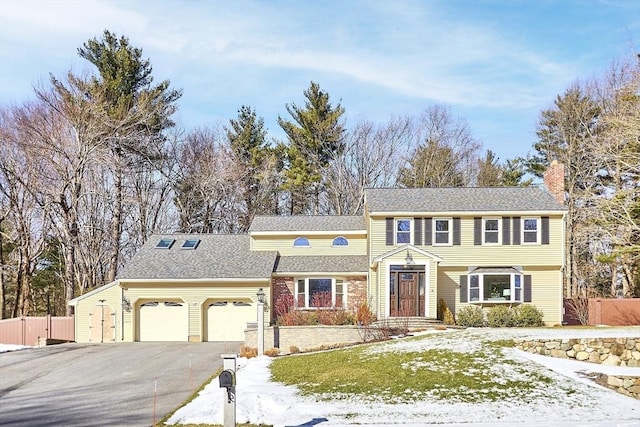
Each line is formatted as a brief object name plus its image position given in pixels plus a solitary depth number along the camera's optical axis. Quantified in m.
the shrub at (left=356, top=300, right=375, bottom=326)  25.96
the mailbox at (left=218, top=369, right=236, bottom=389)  11.79
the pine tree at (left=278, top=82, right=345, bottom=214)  47.59
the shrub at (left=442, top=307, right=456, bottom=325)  28.09
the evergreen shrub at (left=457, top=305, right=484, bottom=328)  28.16
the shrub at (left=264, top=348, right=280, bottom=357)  22.94
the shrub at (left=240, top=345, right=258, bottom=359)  23.00
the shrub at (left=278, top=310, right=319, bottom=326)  25.69
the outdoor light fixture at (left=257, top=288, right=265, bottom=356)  23.48
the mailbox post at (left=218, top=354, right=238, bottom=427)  11.84
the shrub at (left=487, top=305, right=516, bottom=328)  27.97
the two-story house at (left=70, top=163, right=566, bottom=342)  29.38
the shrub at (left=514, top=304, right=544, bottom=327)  28.14
